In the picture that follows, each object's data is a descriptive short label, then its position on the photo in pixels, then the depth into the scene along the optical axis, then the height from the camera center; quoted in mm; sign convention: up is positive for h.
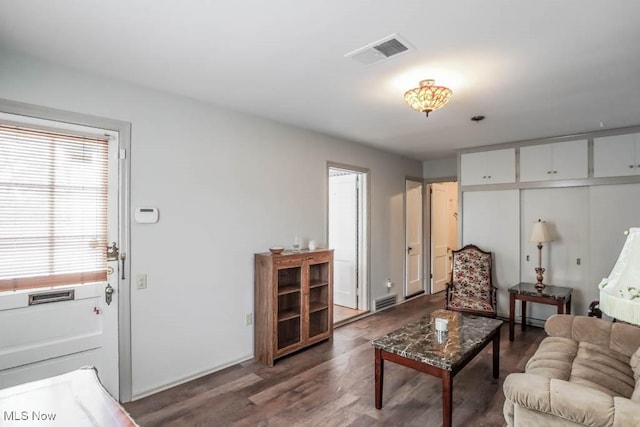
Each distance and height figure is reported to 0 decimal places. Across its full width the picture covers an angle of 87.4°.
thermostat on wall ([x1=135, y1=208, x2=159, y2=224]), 2756 +5
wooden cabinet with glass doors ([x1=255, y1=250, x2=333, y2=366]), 3391 -967
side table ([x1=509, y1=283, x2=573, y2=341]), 3936 -975
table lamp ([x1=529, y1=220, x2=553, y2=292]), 4242 -252
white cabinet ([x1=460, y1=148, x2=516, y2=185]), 4785 +729
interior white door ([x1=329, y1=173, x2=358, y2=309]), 5230 -293
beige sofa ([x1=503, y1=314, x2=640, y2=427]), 1602 -990
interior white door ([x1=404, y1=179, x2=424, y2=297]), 6047 -403
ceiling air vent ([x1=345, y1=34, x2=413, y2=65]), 2062 +1076
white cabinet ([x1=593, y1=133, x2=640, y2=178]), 3908 +733
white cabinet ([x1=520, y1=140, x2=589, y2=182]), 4246 +729
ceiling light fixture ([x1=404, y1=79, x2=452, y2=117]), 2561 +928
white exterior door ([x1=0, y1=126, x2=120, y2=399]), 2238 -832
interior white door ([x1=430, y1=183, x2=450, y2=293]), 6590 -413
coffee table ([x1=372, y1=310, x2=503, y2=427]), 2262 -989
